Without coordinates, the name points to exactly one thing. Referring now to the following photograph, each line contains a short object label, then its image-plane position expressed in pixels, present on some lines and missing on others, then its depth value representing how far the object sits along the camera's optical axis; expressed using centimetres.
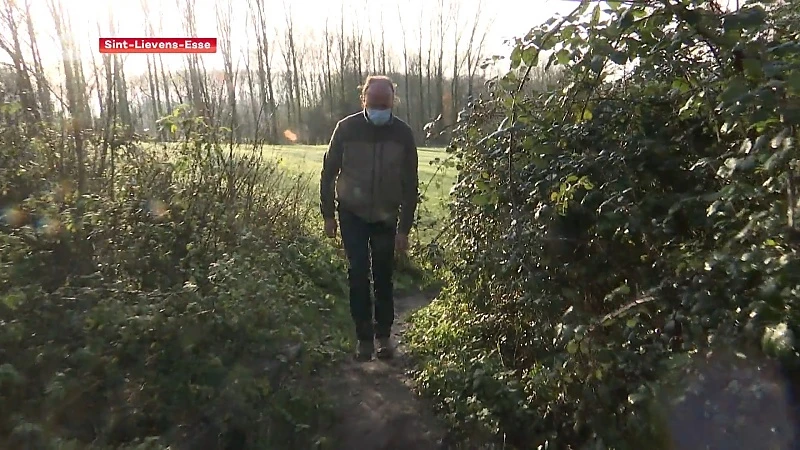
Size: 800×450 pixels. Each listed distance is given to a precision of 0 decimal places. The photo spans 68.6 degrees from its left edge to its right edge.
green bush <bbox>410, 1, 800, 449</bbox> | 187
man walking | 438
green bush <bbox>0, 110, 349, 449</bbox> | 305
